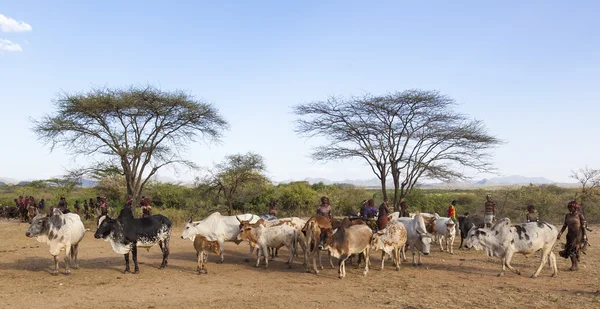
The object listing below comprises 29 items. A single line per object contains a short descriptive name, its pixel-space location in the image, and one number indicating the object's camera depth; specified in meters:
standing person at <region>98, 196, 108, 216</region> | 15.07
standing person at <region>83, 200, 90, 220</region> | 22.63
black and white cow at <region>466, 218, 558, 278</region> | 11.16
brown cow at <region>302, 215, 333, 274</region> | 11.80
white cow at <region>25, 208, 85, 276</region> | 11.27
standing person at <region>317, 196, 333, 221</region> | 14.27
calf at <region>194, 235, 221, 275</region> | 11.66
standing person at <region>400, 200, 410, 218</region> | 15.87
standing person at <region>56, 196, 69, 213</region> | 17.29
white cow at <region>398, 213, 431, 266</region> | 12.59
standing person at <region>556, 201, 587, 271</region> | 11.78
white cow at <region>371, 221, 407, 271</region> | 12.02
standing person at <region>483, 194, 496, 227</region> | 16.12
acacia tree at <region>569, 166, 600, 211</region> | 27.97
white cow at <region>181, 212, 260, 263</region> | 12.85
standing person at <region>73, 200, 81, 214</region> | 22.76
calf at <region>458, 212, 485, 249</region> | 16.00
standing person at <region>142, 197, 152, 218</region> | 14.88
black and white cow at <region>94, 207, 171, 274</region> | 11.28
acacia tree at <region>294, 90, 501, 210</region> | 21.92
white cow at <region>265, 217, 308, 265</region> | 12.63
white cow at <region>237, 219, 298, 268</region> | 12.60
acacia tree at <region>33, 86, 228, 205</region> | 21.72
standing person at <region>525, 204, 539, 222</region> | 14.95
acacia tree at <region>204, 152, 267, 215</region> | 26.78
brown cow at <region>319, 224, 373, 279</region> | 11.12
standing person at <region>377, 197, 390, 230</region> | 13.19
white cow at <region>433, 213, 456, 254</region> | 14.85
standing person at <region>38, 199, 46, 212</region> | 24.96
